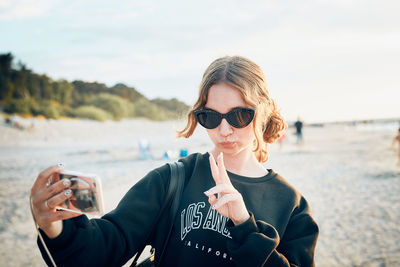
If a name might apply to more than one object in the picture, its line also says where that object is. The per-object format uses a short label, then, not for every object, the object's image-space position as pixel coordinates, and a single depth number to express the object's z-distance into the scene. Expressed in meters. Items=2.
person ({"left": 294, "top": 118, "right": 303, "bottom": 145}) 19.25
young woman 1.23
